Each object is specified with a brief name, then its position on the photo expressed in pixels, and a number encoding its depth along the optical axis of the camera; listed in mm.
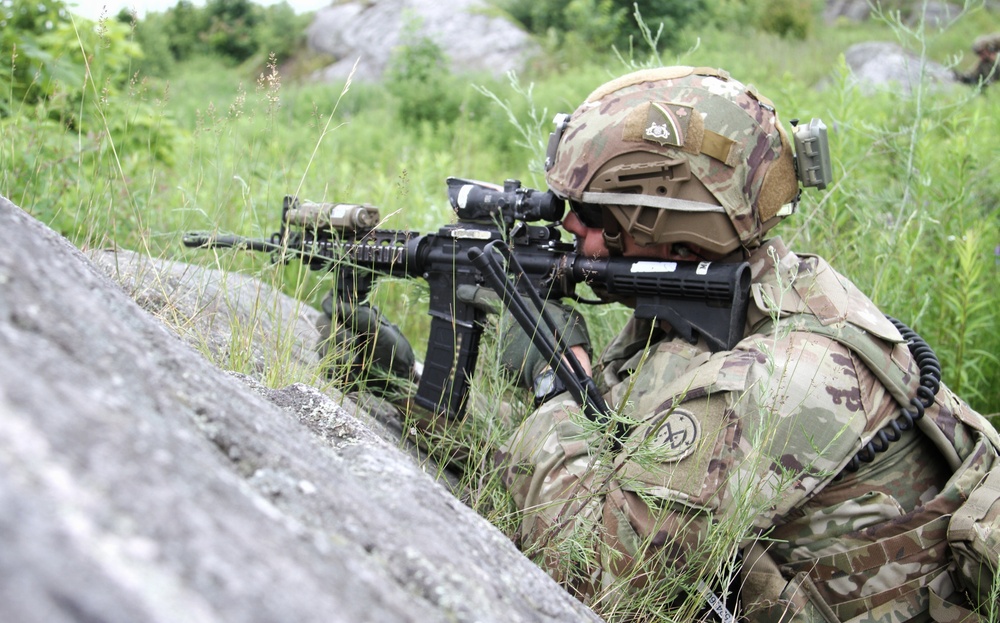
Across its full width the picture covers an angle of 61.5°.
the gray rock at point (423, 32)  16453
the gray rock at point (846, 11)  25359
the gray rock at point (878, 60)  13281
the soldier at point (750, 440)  2154
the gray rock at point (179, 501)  678
